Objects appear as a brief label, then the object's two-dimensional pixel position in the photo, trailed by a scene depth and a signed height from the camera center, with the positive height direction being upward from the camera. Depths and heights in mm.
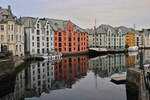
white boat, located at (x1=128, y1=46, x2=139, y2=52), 116062 -4241
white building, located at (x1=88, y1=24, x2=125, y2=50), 116500 +2228
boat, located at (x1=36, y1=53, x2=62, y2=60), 63969 -4738
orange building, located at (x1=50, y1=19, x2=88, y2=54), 85438 +2126
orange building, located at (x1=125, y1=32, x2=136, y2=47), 132550 +1703
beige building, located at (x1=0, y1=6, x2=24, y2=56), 51875 +2524
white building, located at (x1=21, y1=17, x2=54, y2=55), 71500 +2414
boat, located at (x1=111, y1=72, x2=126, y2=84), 31578 -6033
